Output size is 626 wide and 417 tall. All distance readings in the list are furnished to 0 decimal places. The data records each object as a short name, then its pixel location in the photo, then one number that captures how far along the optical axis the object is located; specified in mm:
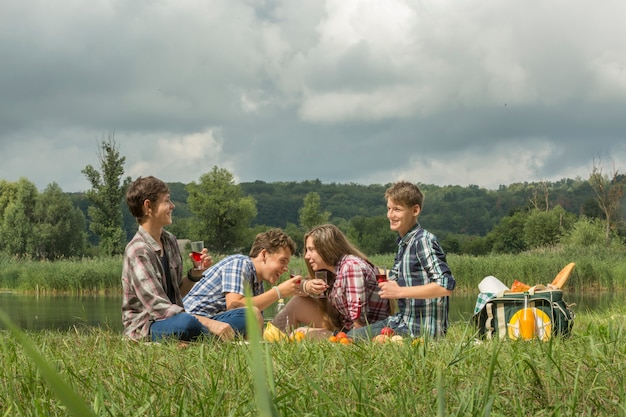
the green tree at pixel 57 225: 46875
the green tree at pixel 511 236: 48638
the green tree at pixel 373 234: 56031
